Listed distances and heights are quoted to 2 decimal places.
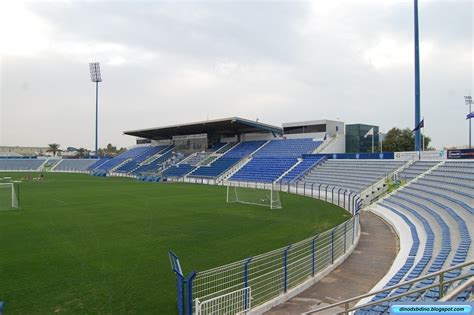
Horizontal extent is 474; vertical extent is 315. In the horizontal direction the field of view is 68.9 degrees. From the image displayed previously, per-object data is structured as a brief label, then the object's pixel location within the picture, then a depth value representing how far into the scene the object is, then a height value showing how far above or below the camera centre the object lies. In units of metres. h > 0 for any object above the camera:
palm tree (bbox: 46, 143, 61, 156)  119.05 +4.55
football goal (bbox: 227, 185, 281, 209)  22.64 -2.59
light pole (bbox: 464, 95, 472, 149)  42.57 +7.73
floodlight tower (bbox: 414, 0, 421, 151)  29.00 +6.49
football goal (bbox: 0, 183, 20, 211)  21.07 -2.67
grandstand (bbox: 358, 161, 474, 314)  7.38 -2.16
